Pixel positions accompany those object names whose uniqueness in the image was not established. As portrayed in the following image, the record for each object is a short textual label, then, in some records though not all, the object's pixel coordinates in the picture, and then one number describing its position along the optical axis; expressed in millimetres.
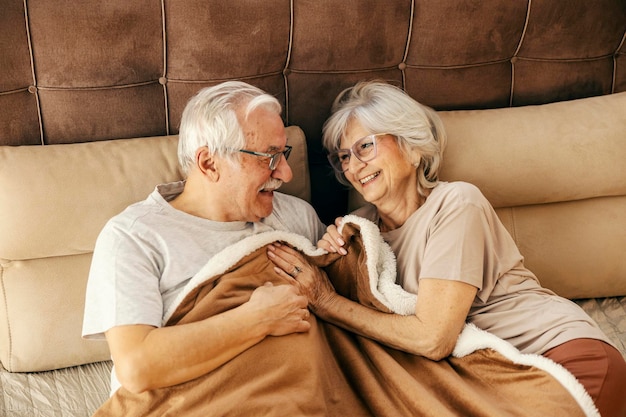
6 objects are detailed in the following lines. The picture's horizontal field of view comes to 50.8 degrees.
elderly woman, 1688
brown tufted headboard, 1857
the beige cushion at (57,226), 1792
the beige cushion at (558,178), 2121
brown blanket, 1519
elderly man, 1527
